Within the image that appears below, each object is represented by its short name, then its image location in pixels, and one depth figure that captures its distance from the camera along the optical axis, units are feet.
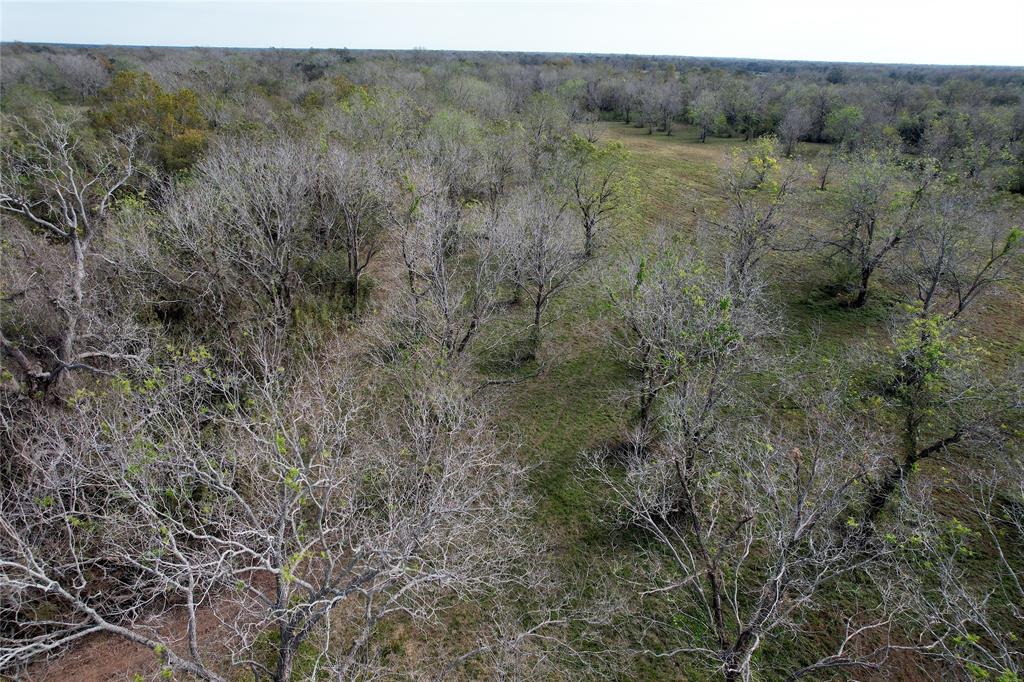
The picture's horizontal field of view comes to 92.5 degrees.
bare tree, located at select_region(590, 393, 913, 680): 32.55
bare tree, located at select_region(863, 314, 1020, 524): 42.42
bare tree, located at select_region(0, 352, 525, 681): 30.42
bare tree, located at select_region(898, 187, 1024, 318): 74.38
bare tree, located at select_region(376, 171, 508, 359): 63.36
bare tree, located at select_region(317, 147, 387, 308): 77.82
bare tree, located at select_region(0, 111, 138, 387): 49.67
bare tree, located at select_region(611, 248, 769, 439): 48.55
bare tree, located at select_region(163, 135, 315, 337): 65.98
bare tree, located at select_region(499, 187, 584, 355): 75.05
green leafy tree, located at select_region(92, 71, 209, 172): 98.27
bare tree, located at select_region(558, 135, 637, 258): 104.06
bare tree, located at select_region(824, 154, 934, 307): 88.74
